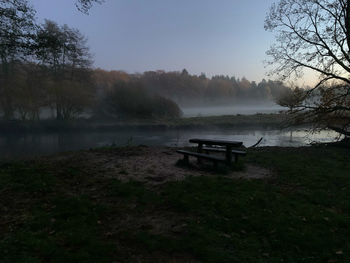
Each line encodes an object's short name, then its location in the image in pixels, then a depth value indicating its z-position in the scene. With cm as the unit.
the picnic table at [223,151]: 777
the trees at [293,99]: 1338
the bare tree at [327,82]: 1262
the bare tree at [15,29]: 928
